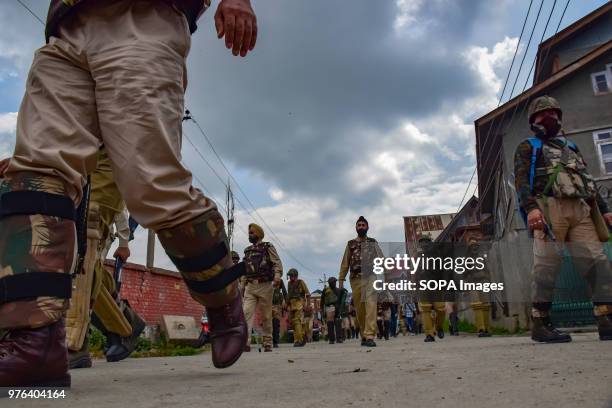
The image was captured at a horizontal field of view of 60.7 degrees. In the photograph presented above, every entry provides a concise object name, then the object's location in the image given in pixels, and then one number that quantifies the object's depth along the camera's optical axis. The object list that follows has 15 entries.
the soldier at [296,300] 12.34
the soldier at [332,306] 14.37
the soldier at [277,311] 14.55
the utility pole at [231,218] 36.44
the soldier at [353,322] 22.96
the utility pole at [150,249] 17.25
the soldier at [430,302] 9.57
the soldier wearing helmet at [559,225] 4.14
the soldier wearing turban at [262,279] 8.56
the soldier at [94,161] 1.55
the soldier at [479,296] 10.43
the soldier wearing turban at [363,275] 7.84
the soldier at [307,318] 17.49
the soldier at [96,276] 3.49
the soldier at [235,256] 12.05
